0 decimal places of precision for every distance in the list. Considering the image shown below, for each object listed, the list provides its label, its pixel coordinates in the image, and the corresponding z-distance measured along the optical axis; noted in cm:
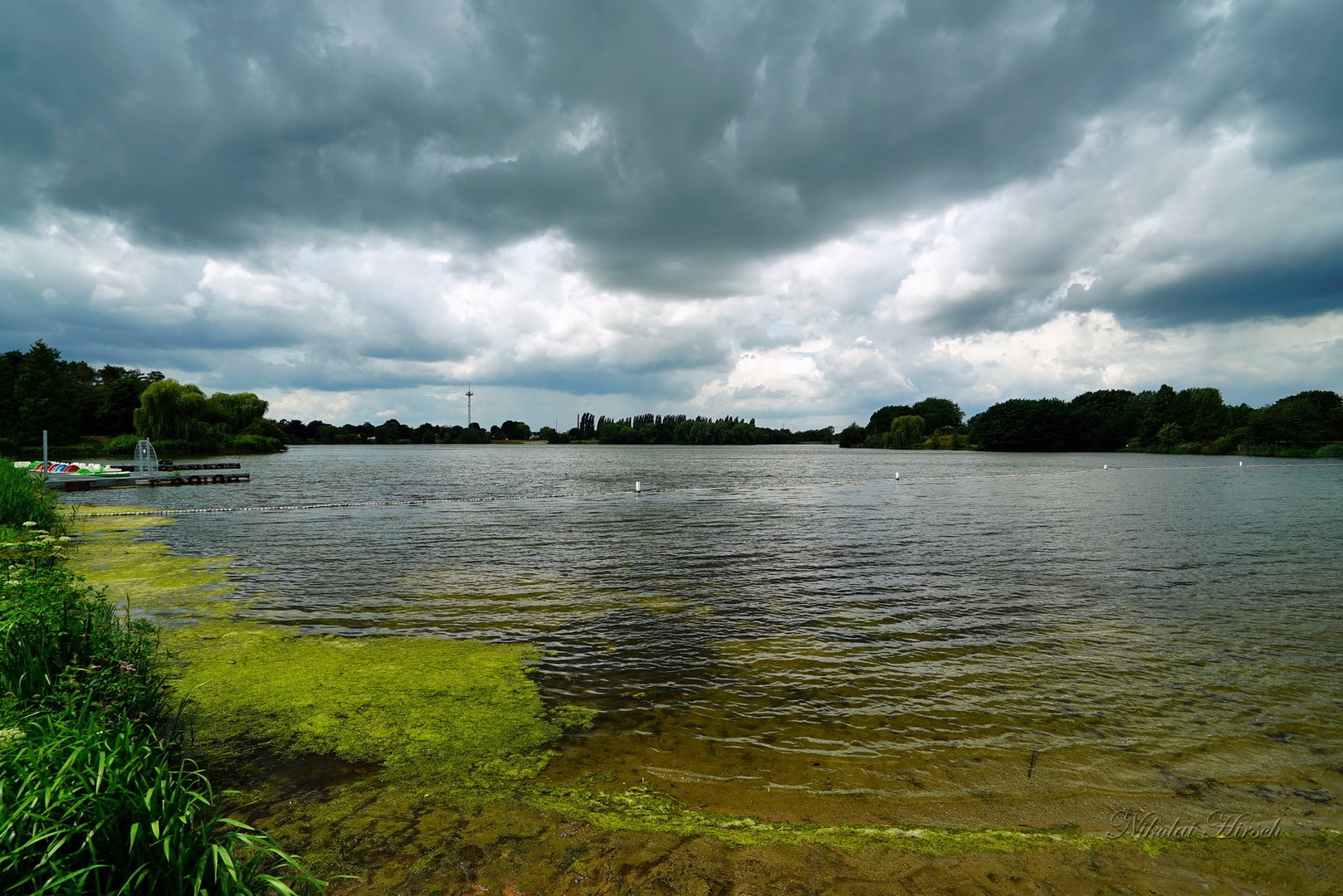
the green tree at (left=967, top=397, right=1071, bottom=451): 18538
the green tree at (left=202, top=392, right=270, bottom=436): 11650
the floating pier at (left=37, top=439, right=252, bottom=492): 5034
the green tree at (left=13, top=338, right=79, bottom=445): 8975
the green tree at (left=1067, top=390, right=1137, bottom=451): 17912
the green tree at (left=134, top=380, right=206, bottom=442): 9181
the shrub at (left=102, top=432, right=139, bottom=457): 9450
